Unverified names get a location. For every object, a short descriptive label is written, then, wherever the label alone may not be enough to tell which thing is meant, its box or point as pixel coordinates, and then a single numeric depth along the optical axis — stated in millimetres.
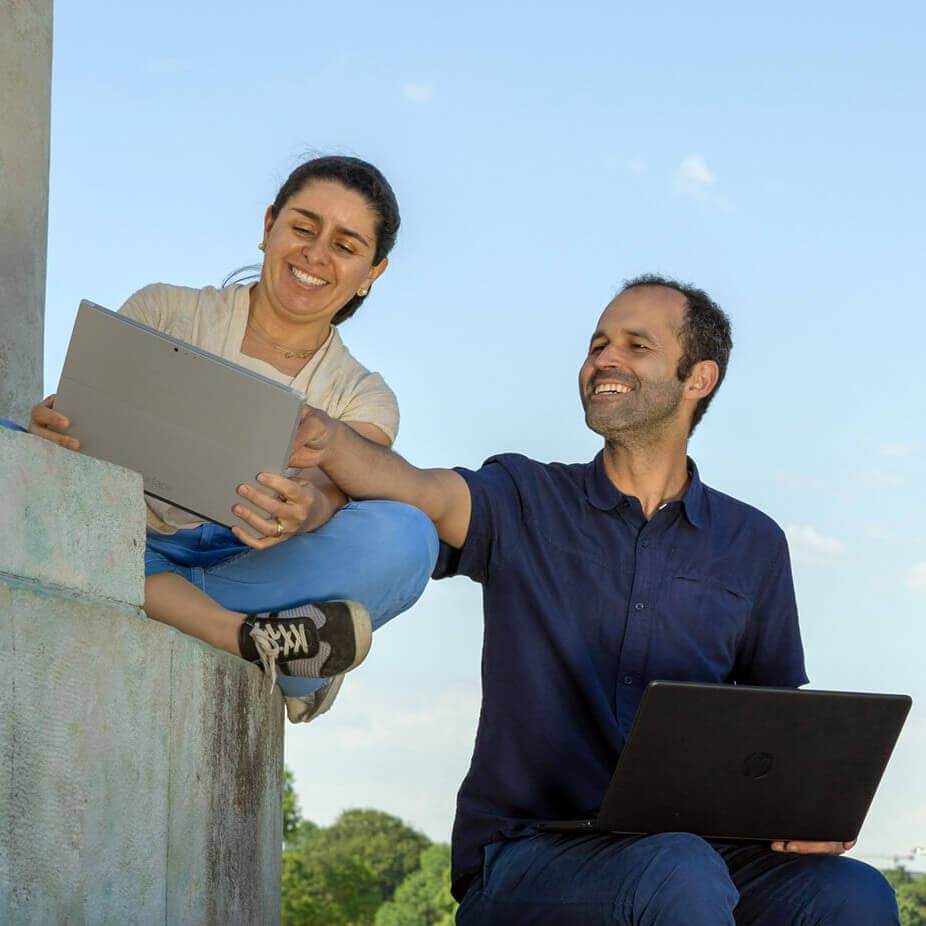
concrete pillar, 4898
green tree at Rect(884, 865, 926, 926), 75750
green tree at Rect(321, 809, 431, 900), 73562
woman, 4078
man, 4016
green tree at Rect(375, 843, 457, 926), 67875
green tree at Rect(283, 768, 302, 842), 48031
